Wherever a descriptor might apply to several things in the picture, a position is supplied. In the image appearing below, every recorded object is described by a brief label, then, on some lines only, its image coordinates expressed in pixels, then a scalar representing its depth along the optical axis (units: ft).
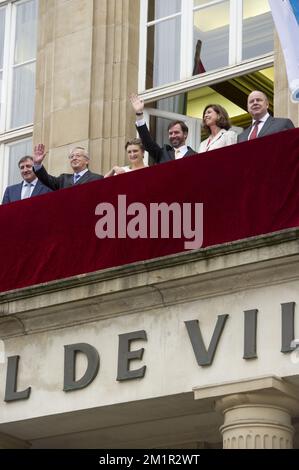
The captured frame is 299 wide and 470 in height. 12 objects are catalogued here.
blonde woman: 64.69
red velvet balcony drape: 59.06
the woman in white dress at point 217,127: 62.69
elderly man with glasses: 66.85
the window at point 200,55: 72.23
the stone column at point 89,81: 73.20
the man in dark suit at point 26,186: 69.06
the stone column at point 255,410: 57.11
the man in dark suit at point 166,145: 64.08
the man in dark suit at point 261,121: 61.46
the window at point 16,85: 78.95
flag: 60.49
